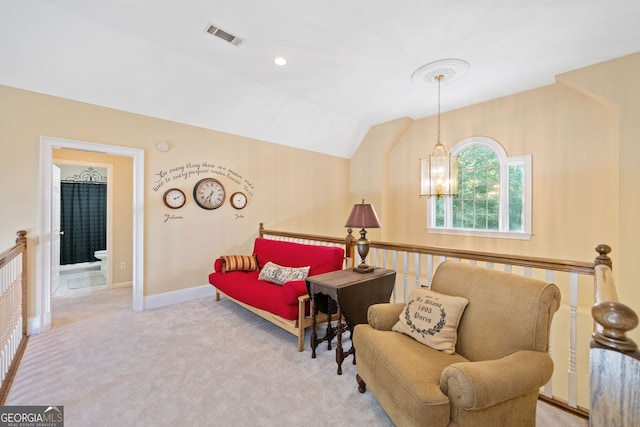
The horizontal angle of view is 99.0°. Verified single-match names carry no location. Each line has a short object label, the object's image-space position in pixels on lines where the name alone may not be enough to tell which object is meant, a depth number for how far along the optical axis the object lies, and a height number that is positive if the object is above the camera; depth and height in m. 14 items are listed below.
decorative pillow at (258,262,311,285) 2.98 -0.67
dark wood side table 2.20 -0.67
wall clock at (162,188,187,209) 3.71 +0.21
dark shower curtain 6.09 -0.17
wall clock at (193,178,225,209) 3.96 +0.30
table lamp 2.61 -0.08
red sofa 2.57 -0.80
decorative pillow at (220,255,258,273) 3.67 -0.67
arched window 4.01 +0.28
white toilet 5.24 -0.84
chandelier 3.20 +0.73
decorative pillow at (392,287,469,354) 1.68 -0.68
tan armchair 1.23 -0.77
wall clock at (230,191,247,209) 4.33 +0.22
